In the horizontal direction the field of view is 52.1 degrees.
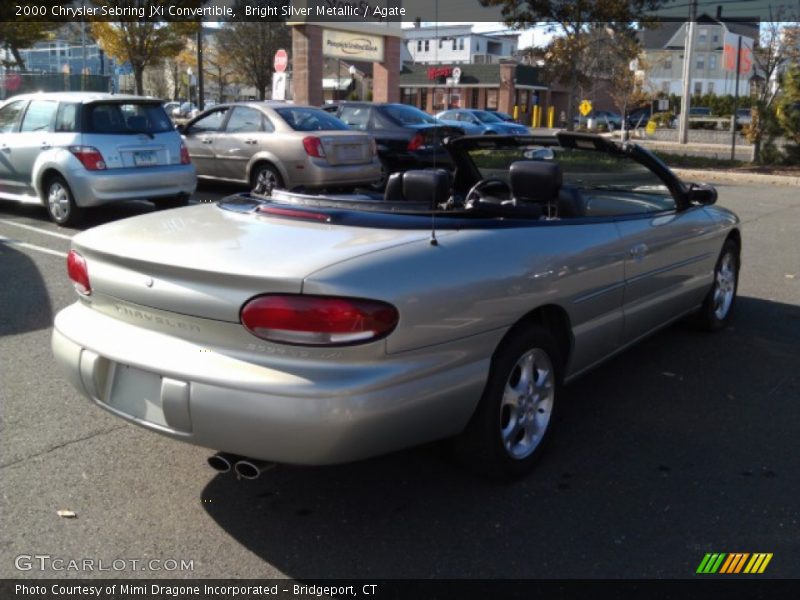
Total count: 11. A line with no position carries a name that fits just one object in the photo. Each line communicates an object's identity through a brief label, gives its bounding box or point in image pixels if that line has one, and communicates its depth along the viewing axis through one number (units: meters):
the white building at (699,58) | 87.25
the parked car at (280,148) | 11.63
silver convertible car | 2.78
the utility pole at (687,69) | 27.50
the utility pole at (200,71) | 25.84
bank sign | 26.17
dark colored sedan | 14.68
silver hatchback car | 9.44
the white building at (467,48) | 77.81
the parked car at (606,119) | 57.06
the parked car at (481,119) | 26.45
